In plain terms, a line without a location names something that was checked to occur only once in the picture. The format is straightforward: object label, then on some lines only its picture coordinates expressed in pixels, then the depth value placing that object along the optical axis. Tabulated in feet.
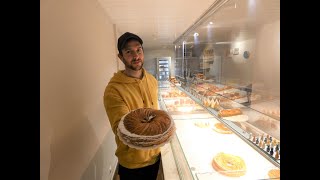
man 4.16
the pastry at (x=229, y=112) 5.68
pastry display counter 3.32
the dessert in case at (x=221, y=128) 5.05
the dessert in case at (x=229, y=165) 3.28
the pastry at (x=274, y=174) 3.02
